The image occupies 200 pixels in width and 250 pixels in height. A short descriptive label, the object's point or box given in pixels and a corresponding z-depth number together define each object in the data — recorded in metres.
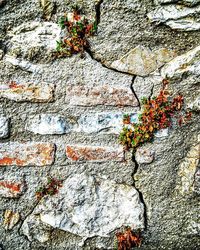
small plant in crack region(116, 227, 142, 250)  1.43
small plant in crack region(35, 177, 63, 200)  1.38
